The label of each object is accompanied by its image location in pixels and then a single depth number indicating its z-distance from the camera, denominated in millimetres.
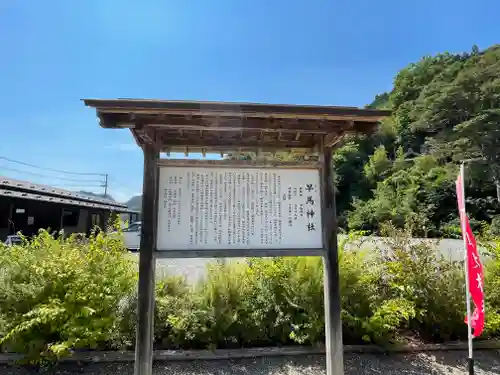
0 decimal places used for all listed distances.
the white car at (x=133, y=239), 14081
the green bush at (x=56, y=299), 3186
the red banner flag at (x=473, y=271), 2975
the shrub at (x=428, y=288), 3947
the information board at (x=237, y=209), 2822
